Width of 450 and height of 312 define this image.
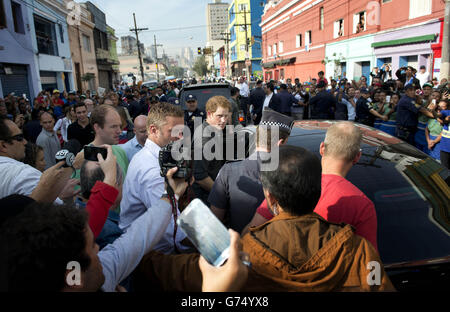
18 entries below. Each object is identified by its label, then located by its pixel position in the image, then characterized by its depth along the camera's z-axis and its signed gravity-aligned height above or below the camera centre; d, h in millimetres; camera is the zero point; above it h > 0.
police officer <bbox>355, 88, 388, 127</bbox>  7375 -632
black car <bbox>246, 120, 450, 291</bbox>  1937 -912
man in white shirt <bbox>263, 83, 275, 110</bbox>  9356 -140
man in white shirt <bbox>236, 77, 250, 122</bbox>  13923 -214
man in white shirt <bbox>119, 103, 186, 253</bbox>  1973 -574
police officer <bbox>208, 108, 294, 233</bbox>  2422 -782
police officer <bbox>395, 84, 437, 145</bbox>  6070 -629
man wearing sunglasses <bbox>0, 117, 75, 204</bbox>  2040 -539
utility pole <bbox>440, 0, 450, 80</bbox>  8297 +890
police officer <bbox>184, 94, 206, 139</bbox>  7277 -398
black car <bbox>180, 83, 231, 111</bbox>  8070 +40
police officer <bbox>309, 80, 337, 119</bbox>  8422 -445
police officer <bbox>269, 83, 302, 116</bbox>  9312 -383
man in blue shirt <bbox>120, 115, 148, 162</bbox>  4041 -580
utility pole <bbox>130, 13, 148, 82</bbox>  37900 +8065
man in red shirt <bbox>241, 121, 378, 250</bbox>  1746 -624
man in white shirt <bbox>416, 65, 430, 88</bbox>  11570 +221
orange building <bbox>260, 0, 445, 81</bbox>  15453 +3685
